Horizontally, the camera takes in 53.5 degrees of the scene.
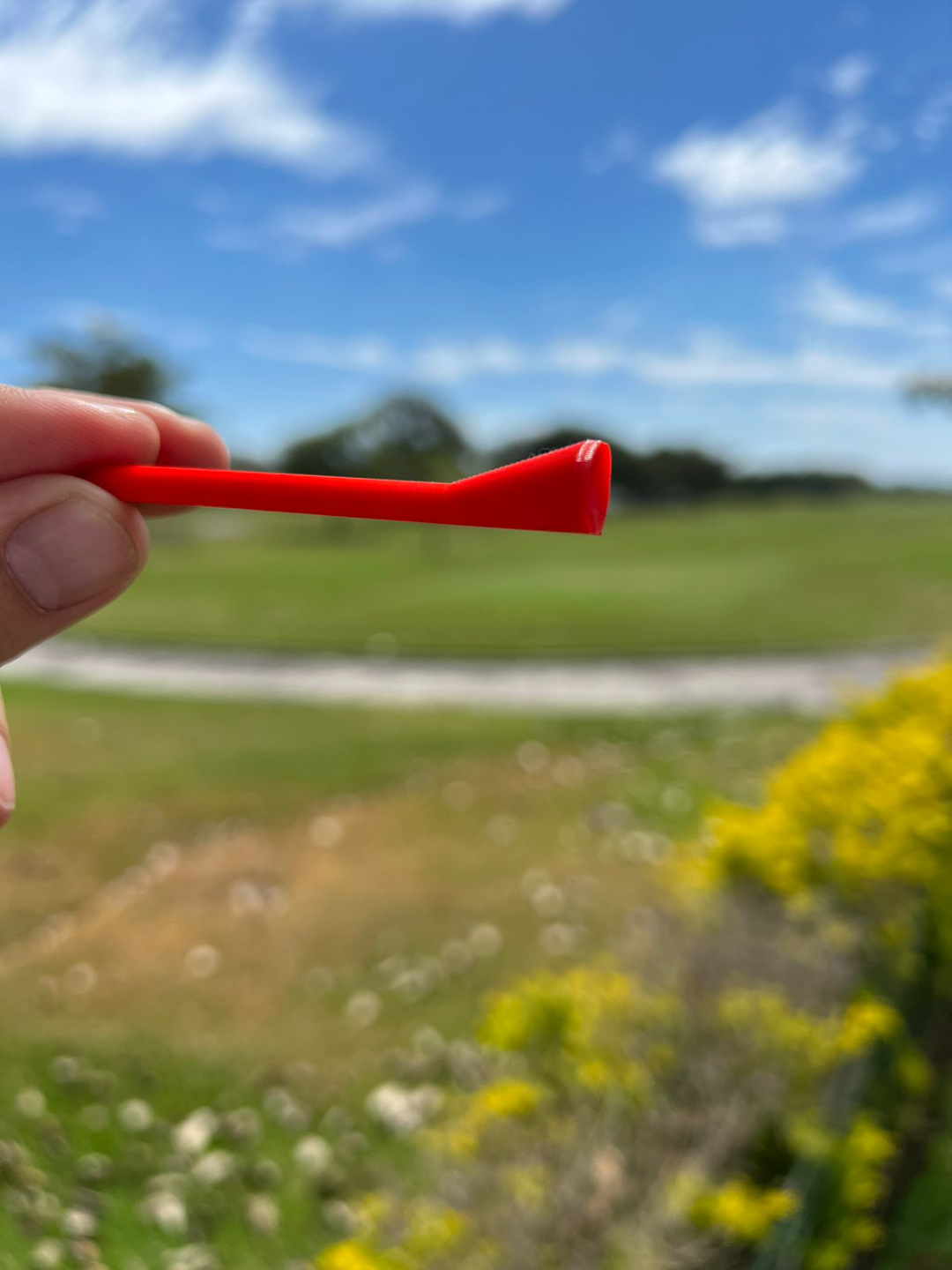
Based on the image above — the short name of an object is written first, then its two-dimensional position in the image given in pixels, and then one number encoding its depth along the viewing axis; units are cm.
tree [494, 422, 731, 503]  4888
